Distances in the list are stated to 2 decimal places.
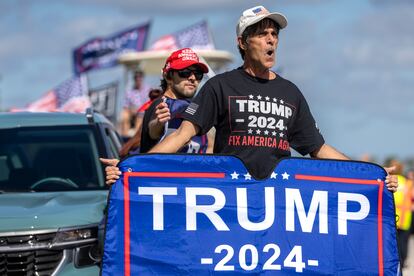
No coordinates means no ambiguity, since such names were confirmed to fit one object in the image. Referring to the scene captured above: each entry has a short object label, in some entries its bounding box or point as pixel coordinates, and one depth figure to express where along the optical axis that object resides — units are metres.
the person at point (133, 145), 8.88
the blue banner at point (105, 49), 25.88
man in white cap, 6.75
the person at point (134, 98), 18.45
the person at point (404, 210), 17.64
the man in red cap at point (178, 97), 7.69
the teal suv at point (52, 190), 7.42
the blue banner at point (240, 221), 6.57
